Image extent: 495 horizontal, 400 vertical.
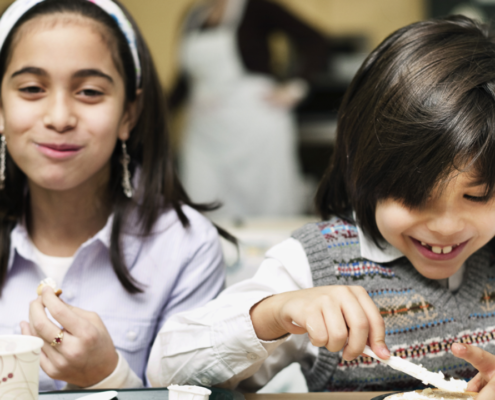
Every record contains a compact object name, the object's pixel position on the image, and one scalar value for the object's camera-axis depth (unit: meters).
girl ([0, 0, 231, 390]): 0.98
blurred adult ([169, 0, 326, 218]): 3.33
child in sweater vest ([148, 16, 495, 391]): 0.76
